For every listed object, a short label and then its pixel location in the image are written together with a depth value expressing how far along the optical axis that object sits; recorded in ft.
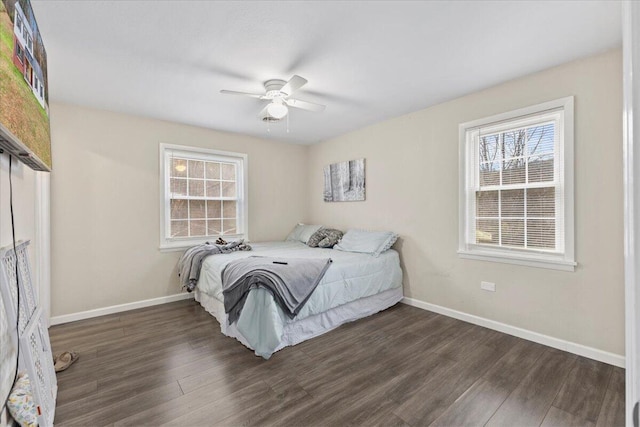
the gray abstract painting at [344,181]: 14.11
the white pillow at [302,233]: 15.21
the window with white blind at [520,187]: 8.14
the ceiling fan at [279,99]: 8.37
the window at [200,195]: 12.68
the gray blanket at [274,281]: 7.90
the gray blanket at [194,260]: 11.38
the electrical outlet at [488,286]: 9.48
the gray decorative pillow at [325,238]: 13.65
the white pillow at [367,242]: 11.76
